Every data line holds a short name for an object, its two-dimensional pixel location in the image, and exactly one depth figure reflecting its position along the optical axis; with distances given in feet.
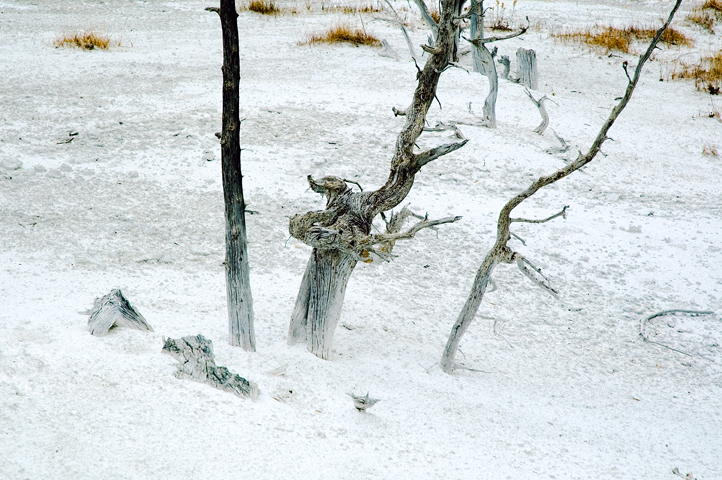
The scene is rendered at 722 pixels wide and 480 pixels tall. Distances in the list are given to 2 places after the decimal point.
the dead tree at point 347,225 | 23.57
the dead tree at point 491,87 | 55.21
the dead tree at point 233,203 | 20.96
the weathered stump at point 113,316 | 23.79
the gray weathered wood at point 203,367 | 21.65
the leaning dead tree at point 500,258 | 22.72
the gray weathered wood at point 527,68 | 69.62
